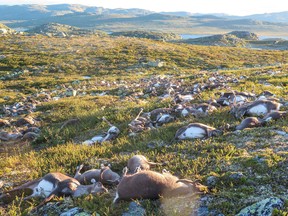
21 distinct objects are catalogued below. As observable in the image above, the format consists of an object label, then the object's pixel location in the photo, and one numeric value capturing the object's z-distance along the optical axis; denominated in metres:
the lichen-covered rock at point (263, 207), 4.43
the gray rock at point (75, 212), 5.05
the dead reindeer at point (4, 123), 13.62
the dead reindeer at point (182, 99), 13.50
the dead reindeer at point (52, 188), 5.87
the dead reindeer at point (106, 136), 9.66
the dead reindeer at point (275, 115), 9.06
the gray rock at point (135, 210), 4.96
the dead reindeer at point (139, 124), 10.13
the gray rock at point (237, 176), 5.58
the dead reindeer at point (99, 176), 6.33
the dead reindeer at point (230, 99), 11.75
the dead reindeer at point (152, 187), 5.23
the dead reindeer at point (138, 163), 6.38
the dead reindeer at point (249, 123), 8.68
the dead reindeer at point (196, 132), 8.39
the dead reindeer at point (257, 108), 9.86
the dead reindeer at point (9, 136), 11.37
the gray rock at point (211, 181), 5.56
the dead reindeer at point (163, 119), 10.69
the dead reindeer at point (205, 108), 10.94
